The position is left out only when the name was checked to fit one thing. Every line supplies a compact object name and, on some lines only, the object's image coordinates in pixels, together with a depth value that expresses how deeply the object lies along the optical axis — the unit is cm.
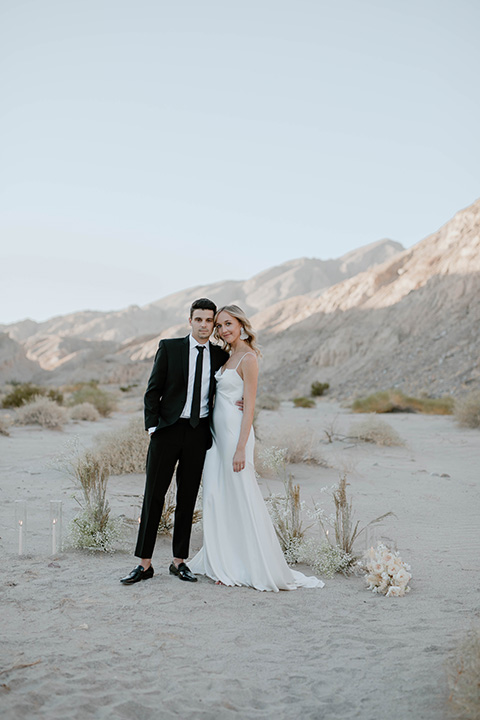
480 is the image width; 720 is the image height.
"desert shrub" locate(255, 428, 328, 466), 978
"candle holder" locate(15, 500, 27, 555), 510
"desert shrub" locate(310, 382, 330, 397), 3189
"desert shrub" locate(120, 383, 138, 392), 3691
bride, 454
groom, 463
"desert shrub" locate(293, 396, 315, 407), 2417
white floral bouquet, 446
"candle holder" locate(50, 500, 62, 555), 518
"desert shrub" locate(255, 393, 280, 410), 2147
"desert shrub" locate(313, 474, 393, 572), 505
